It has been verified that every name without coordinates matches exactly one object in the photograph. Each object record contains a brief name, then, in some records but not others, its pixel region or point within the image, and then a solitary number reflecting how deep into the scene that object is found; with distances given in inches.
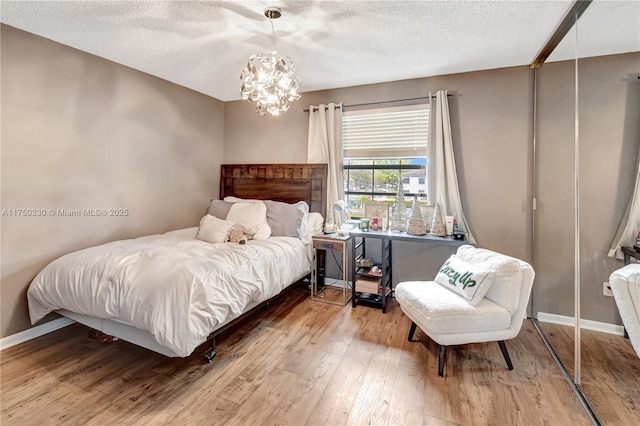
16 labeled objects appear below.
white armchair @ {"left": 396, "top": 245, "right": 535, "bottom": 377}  79.7
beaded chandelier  81.4
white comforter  72.7
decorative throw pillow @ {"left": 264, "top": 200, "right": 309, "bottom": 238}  132.0
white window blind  130.6
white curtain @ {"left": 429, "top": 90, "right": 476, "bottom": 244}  121.3
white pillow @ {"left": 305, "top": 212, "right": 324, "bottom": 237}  138.3
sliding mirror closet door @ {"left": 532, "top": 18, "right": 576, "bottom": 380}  87.7
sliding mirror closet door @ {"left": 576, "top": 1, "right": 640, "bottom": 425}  66.9
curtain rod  125.6
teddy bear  114.9
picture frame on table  130.3
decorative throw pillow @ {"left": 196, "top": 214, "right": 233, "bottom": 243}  114.7
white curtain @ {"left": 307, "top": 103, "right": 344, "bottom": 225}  142.5
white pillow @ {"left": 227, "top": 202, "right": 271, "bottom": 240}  124.8
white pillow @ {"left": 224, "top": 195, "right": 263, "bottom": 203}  150.3
